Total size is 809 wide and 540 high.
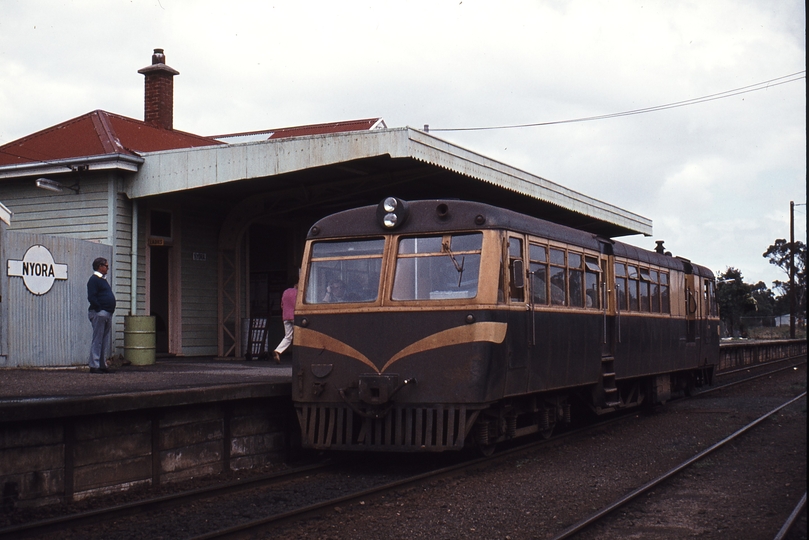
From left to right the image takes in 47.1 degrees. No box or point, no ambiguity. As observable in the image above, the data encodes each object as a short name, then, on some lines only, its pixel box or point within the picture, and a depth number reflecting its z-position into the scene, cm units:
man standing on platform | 1251
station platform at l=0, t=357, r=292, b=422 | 748
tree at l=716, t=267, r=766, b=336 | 6044
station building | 1452
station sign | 1372
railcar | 925
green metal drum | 1570
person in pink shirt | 1590
